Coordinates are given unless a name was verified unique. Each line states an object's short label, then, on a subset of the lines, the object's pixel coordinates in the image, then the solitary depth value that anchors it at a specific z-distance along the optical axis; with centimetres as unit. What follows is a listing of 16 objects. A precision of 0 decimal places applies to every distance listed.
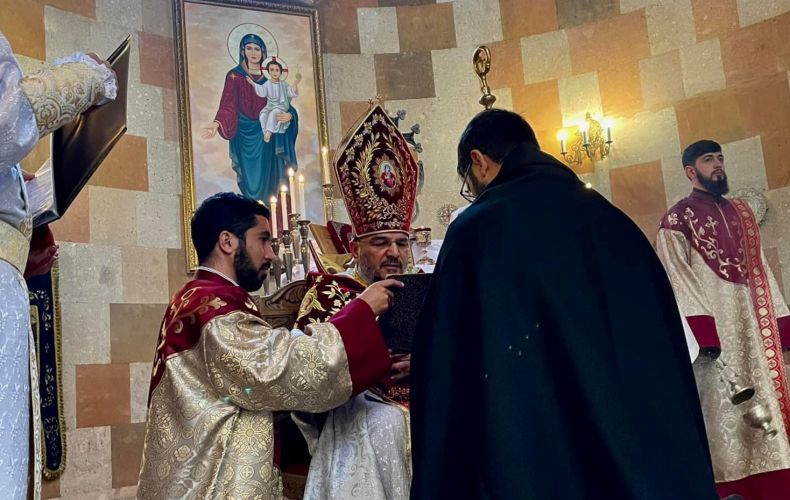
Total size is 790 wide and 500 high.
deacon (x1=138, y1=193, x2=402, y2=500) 319
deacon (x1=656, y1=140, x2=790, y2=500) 577
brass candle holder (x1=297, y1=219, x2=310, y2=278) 472
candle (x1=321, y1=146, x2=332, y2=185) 776
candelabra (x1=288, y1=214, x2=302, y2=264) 503
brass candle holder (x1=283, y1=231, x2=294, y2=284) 493
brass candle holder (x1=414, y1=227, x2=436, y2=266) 507
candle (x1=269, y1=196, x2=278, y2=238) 577
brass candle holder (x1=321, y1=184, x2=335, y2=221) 520
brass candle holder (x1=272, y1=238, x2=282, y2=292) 480
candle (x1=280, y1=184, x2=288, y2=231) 544
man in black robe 201
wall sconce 794
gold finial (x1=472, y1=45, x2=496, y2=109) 418
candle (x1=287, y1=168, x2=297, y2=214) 555
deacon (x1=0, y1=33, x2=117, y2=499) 246
